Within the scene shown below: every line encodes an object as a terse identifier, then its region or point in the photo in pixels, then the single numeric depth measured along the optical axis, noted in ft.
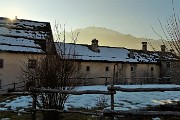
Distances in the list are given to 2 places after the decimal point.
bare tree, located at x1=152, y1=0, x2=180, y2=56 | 43.98
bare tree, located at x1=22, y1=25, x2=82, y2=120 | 35.68
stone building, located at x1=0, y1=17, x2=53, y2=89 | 100.68
